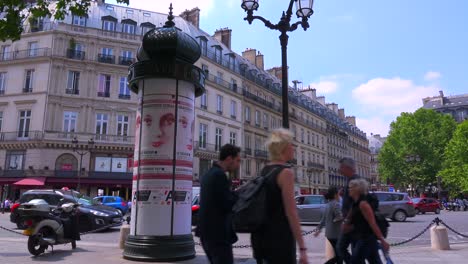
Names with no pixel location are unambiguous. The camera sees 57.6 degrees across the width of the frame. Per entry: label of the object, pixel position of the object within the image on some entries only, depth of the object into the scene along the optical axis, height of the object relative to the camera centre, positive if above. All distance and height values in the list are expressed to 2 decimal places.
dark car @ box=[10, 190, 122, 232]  15.97 -0.47
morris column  8.29 +0.97
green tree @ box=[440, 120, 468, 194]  49.21 +4.97
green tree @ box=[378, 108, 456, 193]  58.19 +7.18
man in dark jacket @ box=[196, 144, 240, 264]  4.19 -0.20
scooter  9.78 -0.73
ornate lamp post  8.16 +3.70
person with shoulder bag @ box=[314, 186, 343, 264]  6.36 -0.27
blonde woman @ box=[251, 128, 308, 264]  3.51 -0.23
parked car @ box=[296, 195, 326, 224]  19.69 -0.40
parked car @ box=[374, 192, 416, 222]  22.91 -0.38
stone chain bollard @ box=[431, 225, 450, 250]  10.88 -0.97
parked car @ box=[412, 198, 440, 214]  34.19 -0.39
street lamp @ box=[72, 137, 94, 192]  35.47 +4.11
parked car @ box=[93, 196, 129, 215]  25.88 -0.26
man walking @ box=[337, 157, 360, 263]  5.54 -0.11
